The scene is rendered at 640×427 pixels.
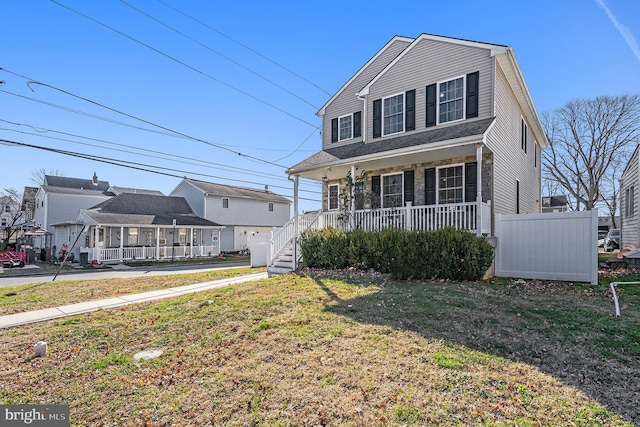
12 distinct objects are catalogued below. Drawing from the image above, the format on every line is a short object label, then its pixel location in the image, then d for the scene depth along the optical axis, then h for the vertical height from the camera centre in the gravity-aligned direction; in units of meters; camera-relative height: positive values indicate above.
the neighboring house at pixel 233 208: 29.92 +1.68
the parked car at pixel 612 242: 23.83 -1.06
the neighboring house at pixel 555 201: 34.26 +2.72
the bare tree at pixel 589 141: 26.83 +7.38
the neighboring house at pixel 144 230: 23.02 -0.33
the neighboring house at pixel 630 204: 13.00 +1.03
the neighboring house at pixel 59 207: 25.97 +1.53
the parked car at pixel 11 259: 19.33 -2.01
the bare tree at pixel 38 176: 41.84 +6.15
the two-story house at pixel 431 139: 10.49 +3.14
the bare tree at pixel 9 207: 36.00 +2.11
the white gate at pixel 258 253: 16.18 -1.30
